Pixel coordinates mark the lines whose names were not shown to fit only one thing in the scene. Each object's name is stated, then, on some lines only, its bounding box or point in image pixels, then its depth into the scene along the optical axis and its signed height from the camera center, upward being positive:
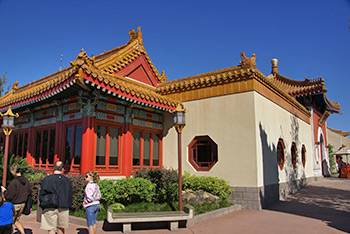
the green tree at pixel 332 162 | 25.08 -0.24
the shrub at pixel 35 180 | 7.97 -0.55
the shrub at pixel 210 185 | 8.82 -0.77
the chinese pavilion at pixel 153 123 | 8.43 +1.23
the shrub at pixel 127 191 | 7.39 -0.80
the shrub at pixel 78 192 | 7.27 -0.79
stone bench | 5.98 -1.20
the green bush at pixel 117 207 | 7.08 -1.15
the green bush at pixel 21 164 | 8.62 -0.11
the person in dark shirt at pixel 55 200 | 4.78 -0.65
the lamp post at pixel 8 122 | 7.57 +1.00
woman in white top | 5.18 -0.75
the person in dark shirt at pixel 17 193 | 5.26 -0.59
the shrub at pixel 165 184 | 8.42 -0.70
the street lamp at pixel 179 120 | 7.44 +1.02
